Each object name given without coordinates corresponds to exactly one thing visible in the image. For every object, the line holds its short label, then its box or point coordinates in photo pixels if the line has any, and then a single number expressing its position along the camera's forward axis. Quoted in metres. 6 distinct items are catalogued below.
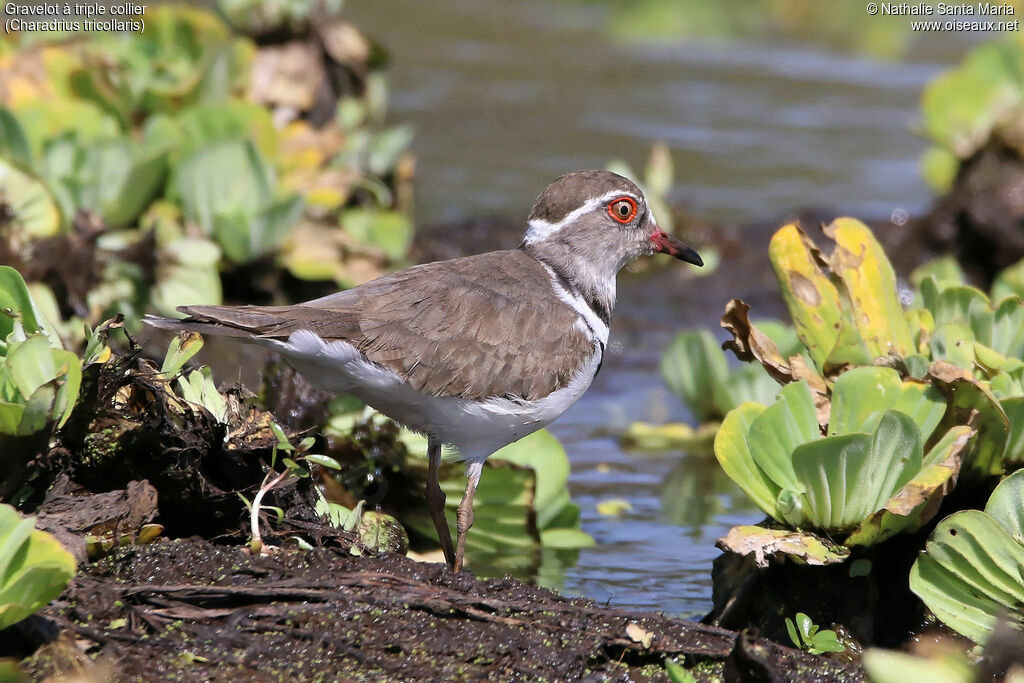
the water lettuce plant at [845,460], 8.09
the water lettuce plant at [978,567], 7.71
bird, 8.79
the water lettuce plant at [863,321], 9.17
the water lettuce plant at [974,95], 18.23
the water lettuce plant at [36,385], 7.02
